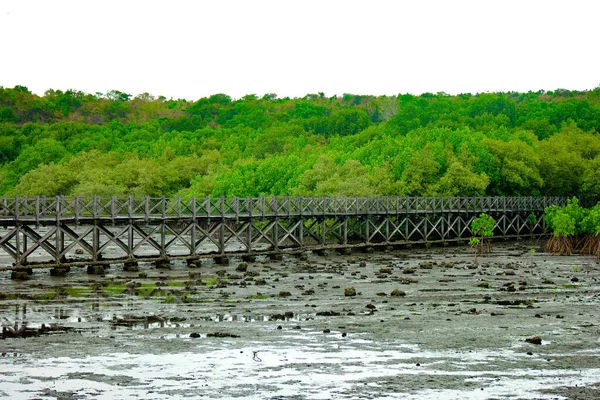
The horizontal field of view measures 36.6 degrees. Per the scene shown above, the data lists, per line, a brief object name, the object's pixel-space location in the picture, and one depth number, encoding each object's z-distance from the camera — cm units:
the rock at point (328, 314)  3269
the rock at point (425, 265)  5612
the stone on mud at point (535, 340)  2675
